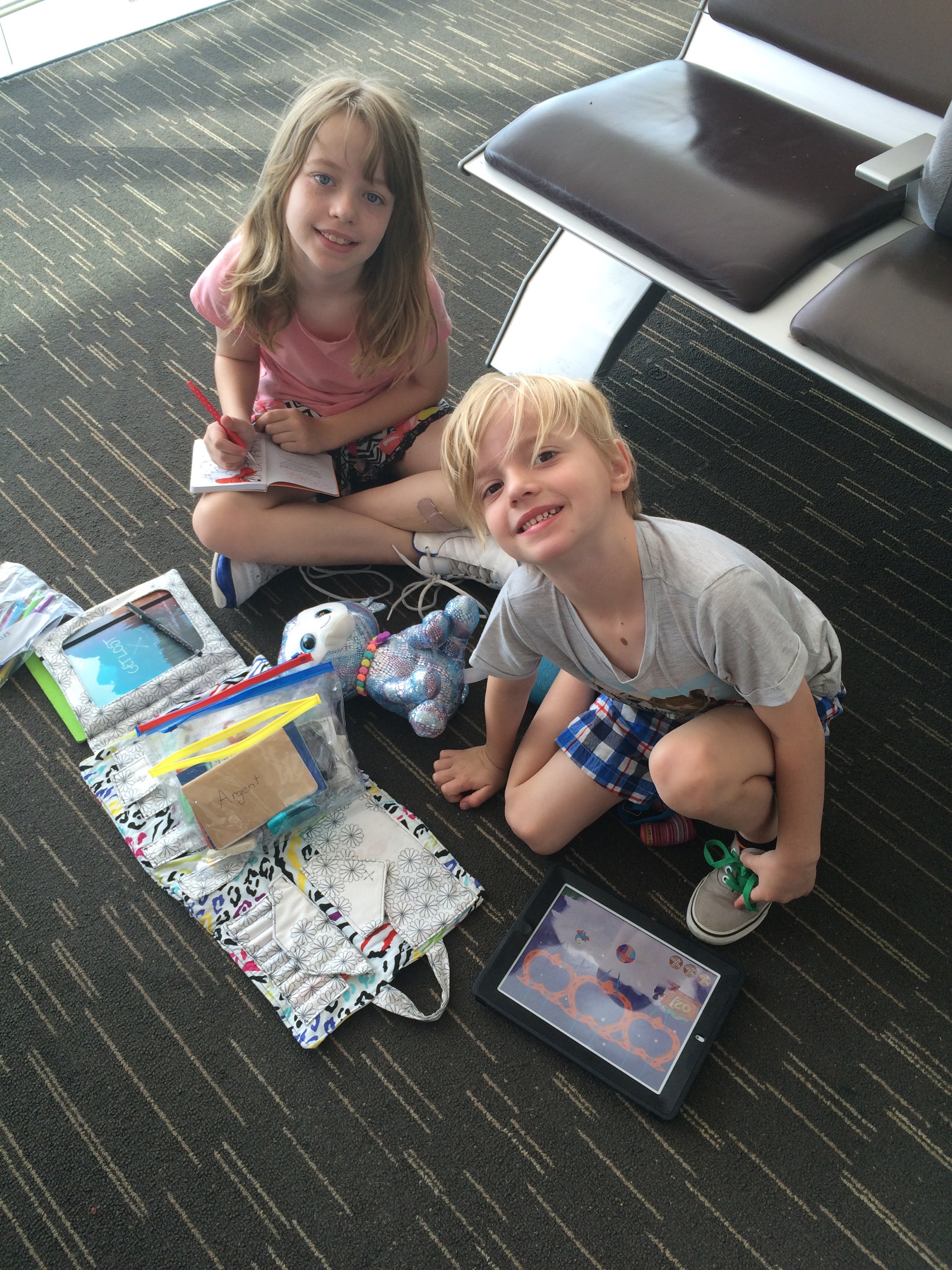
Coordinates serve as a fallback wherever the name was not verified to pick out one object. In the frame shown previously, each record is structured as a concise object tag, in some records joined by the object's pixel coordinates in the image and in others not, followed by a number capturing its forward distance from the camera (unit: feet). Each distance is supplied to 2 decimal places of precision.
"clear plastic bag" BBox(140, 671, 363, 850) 4.02
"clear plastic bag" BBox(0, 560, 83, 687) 4.79
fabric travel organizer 3.87
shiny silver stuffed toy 4.42
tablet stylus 4.82
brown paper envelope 3.99
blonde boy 3.14
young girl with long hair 4.11
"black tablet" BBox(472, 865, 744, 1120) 3.67
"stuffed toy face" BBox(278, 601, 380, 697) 4.47
